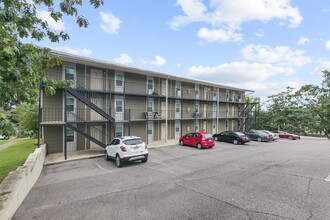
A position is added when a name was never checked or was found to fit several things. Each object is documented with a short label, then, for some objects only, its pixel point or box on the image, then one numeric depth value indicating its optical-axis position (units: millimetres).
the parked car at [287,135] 26161
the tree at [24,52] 3316
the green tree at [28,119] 18656
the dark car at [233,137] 19722
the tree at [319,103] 30450
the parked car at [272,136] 23120
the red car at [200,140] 16609
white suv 10334
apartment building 13930
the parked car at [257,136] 22625
